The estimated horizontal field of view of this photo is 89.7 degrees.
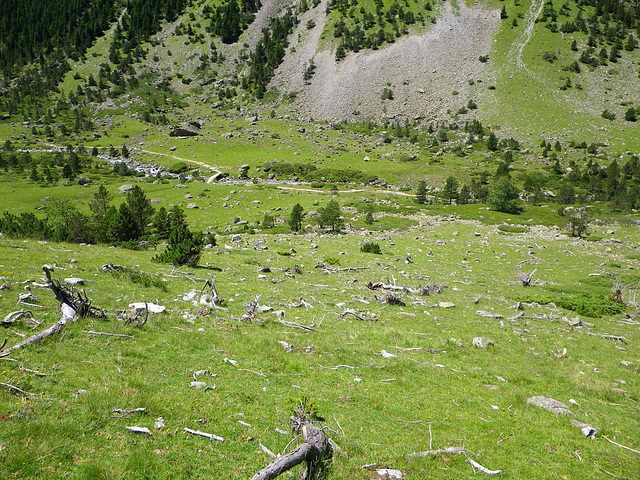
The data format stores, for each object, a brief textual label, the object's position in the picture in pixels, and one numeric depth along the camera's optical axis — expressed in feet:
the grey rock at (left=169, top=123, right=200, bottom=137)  450.71
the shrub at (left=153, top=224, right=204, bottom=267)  83.20
